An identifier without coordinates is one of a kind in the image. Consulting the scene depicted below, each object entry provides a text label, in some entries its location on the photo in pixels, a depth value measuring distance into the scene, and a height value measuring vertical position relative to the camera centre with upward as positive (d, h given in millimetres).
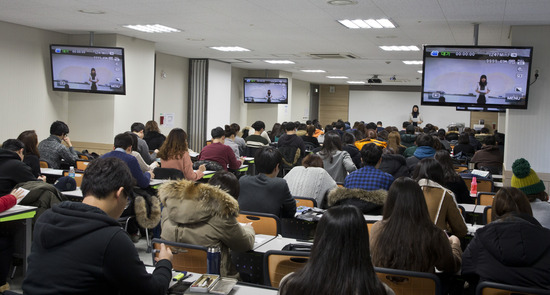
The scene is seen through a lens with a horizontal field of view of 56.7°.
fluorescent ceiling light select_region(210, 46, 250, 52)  10869 +1271
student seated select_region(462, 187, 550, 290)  2568 -703
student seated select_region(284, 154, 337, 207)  5055 -735
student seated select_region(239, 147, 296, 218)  4145 -721
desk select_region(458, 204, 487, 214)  4719 -894
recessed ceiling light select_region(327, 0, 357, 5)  5875 +1257
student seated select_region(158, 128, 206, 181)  6488 -623
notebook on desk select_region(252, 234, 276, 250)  3391 -911
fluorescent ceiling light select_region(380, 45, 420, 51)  9804 +1254
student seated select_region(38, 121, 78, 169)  6871 -647
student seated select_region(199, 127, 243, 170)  7566 -720
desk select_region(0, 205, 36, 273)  4055 -1025
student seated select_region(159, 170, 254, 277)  2955 -663
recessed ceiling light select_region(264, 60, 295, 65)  13477 +1253
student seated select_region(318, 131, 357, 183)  7137 -683
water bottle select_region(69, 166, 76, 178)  5807 -814
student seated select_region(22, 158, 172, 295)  1953 -595
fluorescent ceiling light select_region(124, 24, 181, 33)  8289 +1263
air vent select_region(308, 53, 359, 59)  11414 +1248
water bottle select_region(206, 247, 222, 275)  2812 -848
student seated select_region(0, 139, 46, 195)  4508 -630
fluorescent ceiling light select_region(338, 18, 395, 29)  7081 +1257
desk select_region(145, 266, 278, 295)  2477 -897
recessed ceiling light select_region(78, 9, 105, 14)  7005 +1262
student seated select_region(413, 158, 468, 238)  3760 -677
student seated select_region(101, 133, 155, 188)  5285 -542
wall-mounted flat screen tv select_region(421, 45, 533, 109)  6383 +501
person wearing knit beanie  4000 -530
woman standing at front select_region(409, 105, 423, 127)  20486 -167
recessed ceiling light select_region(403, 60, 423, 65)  12122 +1228
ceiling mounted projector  16141 +1000
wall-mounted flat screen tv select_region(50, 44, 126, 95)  8594 +578
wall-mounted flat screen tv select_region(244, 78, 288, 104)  14766 +523
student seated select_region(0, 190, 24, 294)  4035 -1201
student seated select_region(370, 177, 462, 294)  2729 -672
